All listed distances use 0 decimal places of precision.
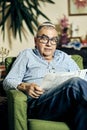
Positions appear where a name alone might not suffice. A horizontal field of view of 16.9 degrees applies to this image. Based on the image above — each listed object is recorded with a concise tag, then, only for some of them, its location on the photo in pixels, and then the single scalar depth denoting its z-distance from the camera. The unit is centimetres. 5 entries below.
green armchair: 181
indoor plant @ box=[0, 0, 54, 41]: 340
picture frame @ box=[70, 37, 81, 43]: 391
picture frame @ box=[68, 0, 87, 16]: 393
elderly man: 179
